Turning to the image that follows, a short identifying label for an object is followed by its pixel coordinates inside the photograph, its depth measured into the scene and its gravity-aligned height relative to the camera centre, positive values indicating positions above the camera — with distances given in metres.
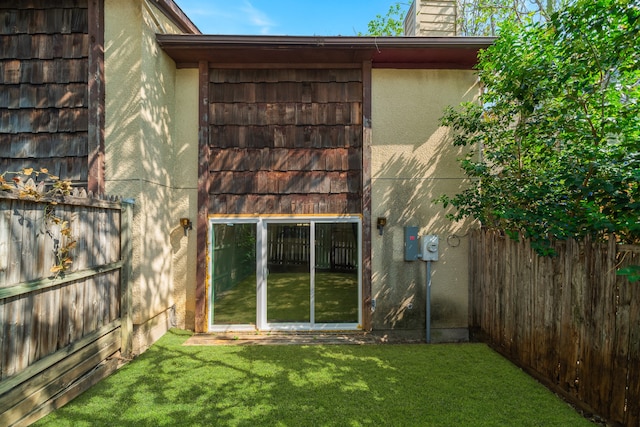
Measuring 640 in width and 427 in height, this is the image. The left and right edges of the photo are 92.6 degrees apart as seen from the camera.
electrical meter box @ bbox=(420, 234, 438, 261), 4.94 -0.58
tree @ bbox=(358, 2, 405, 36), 14.58 +9.39
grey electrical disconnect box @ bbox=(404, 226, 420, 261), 5.09 -0.50
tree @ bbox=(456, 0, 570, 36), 9.38 +6.78
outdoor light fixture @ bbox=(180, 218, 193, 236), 5.11 -0.17
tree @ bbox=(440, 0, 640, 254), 3.00 +1.10
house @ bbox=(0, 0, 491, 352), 5.13 +0.43
